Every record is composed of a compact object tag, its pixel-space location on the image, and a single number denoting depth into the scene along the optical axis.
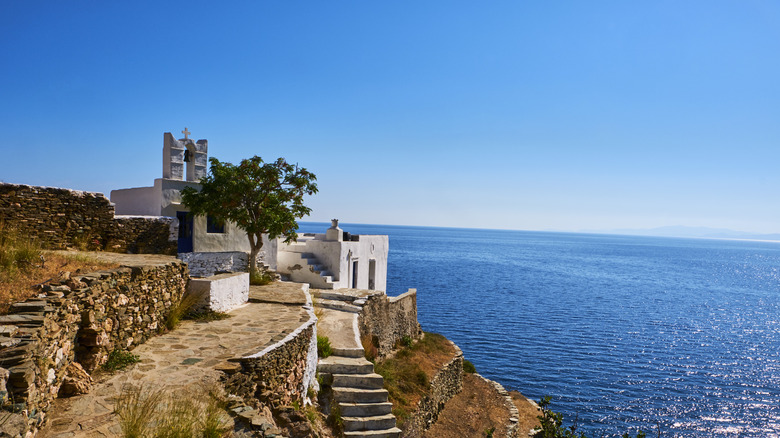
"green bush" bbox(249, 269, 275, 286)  16.73
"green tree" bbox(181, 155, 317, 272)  16.89
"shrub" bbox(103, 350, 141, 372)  7.18
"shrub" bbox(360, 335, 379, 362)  15.34
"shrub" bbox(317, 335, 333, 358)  11.63
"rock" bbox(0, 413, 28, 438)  4.27
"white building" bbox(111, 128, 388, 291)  17.17
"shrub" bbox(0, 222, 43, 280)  7.22
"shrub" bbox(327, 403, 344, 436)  9.83
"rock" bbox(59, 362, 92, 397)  6.11
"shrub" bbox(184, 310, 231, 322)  10.63
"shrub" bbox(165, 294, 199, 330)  9.60
